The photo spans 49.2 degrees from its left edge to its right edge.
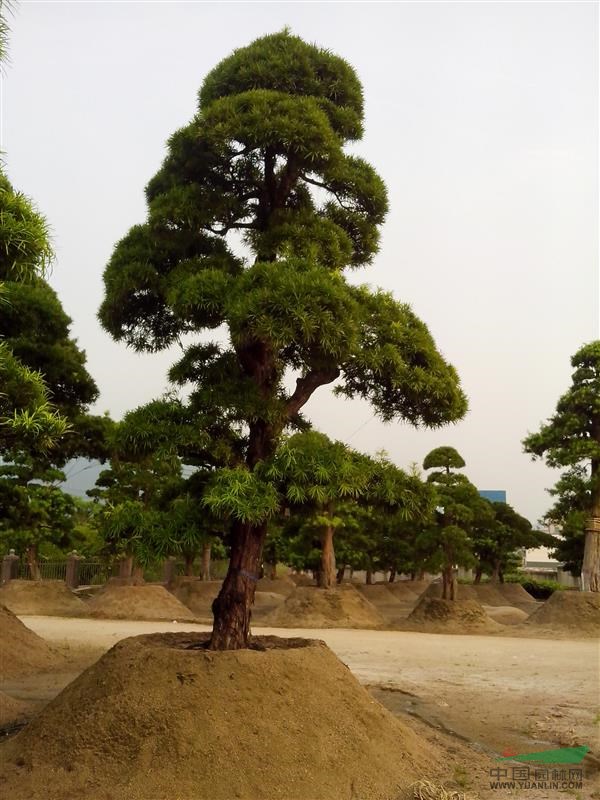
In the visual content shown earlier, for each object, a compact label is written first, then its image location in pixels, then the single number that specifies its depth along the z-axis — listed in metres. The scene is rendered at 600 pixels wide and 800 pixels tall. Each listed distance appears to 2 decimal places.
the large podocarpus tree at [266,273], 4.83
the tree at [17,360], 4.31
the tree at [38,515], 18.61
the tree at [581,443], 16.11
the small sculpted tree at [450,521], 18.09
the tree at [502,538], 25.56
